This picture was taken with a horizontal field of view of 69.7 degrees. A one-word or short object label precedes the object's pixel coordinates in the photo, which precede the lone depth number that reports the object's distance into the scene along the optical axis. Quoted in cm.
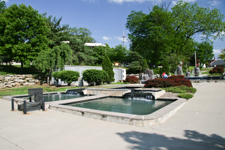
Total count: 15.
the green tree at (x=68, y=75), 1744
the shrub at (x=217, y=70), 3342
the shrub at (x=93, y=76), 1716
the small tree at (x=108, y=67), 2172
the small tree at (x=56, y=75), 1790
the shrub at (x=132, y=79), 2109
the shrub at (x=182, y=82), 1325
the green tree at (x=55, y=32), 3128
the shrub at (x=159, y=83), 1292
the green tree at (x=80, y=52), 3488
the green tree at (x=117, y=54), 5195
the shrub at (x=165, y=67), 3038
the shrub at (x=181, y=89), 1107
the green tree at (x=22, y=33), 2314
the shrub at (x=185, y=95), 920
